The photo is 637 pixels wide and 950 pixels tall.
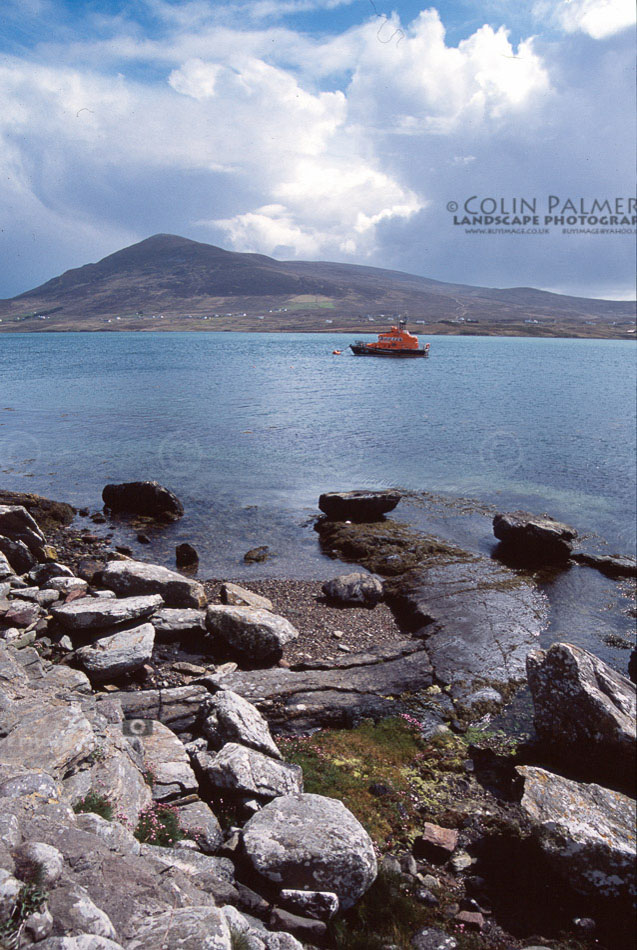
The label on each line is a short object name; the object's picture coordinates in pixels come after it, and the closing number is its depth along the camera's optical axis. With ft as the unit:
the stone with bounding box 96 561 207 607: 47.03
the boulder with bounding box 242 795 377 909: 21.30
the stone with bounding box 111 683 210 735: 31.89
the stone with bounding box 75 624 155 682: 35.17
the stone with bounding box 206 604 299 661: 40.83
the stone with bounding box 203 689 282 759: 29.12
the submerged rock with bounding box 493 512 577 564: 66.54
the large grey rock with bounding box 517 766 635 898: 23.34
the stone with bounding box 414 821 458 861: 25.46
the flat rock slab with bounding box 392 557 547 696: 42.14
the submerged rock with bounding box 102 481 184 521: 79.00
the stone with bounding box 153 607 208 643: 42.14
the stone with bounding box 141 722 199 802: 25.48
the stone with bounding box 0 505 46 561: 57.21
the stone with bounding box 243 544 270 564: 65.00
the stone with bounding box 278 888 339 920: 20.35
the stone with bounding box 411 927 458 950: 21.17
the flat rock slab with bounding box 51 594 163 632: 38.88
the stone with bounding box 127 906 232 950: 14.43
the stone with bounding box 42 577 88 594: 45.56
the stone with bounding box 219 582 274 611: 49.07
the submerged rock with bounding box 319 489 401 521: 79.05
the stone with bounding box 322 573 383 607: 53.47
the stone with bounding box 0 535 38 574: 51.44
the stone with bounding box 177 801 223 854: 22.88
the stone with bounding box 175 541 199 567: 63.21
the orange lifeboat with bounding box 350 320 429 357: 383.86
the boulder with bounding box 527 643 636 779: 30.32
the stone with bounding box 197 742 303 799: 25.88
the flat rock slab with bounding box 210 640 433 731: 34.88
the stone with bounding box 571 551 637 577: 63.62
